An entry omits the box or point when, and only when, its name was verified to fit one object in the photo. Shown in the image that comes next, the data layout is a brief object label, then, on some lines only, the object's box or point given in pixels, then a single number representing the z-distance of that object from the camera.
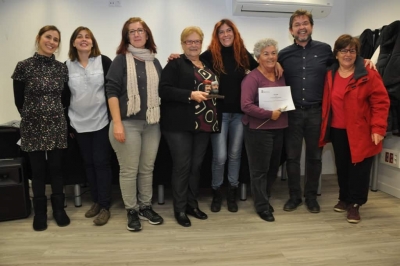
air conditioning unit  3.50
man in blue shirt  2.35
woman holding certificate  2.20
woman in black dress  2.14
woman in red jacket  2.21
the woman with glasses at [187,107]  2.11
